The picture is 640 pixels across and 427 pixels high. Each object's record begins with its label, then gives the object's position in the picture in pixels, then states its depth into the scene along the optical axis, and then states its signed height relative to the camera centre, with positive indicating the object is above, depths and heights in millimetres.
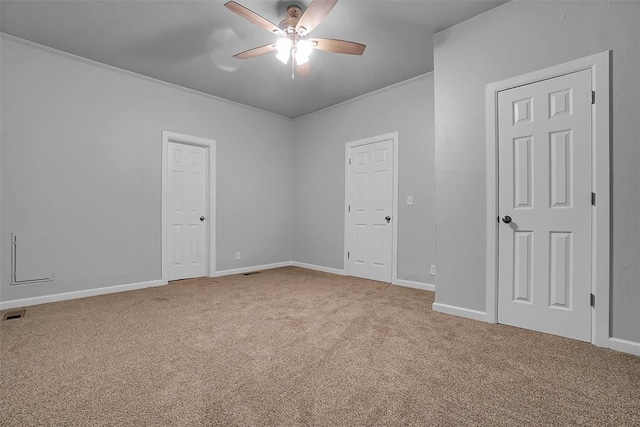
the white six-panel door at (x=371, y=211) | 4632 +24
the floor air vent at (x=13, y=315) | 2955 -997
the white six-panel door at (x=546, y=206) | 2402 +63
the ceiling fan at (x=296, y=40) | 2531 +1549
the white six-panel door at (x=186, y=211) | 4605 +13
